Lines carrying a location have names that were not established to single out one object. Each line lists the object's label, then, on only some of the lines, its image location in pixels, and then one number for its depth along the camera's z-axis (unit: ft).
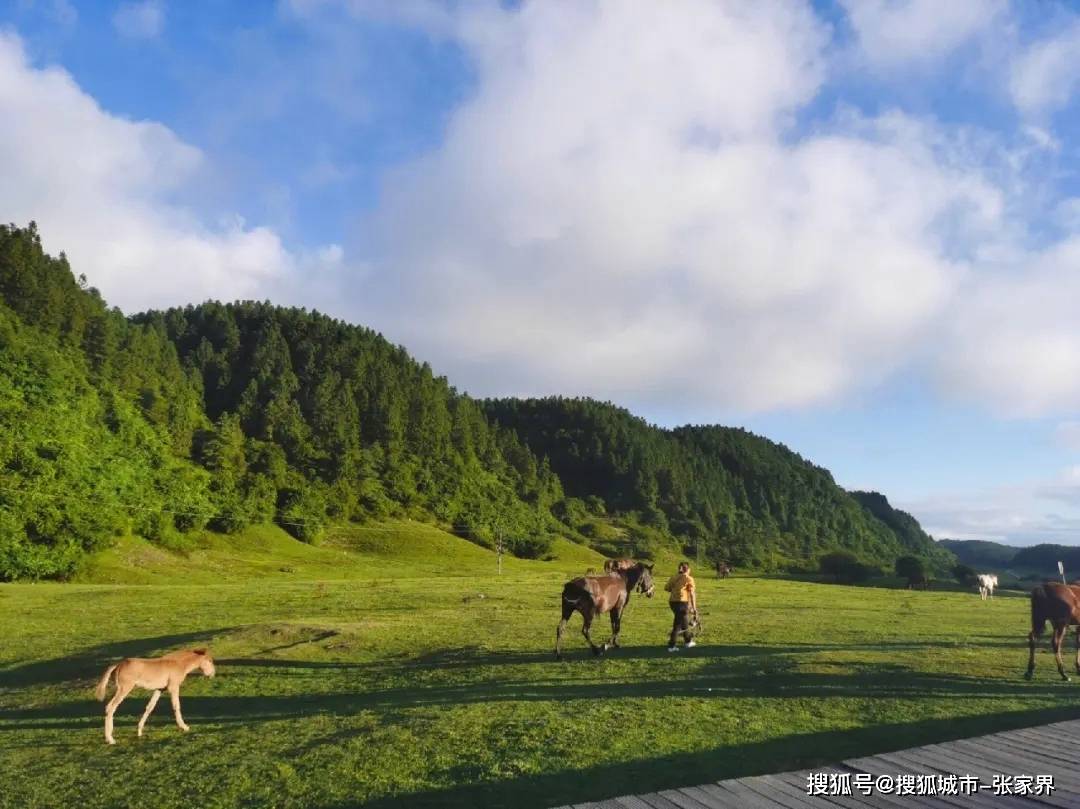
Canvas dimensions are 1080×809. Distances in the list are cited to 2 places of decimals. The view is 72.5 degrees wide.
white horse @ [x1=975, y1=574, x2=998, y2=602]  197.63
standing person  64.18
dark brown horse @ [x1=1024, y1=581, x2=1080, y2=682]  57.52
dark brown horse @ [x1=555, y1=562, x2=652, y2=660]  63.26
